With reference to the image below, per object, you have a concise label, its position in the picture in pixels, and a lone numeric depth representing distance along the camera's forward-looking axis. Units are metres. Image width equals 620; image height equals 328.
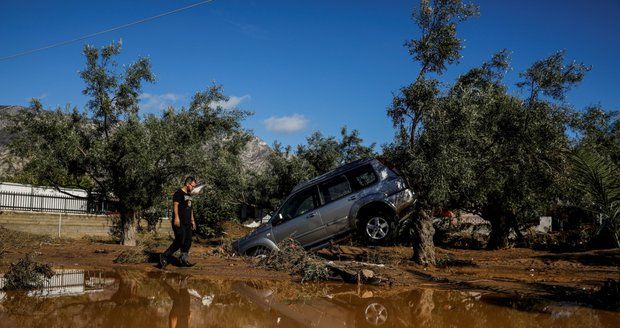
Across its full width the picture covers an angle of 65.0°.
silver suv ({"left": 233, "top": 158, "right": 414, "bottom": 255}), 10.44
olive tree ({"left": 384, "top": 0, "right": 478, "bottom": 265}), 10.38
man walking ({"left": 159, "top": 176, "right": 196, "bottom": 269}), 9.71
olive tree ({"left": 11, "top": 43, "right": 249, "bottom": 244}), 15.22
